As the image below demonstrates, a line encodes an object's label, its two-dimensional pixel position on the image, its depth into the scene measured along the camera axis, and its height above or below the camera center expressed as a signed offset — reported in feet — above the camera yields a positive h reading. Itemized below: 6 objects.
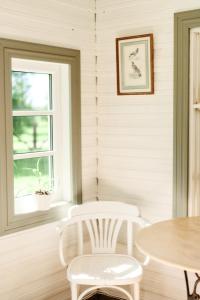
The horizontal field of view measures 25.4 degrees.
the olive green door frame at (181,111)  10.70 +0.22
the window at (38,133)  10.31 -0.32
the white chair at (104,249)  9.74 -3.30
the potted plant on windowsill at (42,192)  11.30 -1.84
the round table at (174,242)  7.50 -2.31
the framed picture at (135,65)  11.46 +1.47
